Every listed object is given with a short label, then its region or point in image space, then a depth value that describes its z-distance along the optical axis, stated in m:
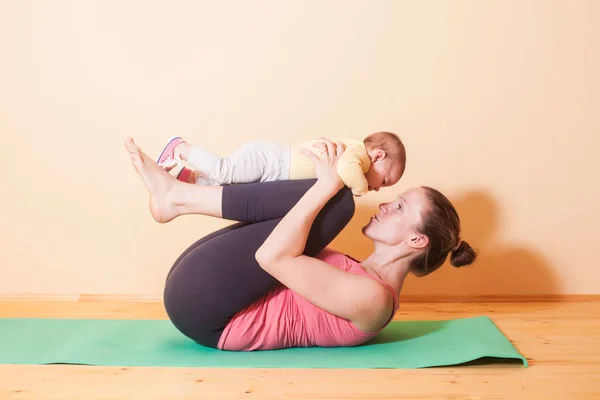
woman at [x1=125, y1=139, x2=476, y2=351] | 2.42
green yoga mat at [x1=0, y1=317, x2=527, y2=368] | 2.48
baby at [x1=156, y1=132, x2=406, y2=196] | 2.58
